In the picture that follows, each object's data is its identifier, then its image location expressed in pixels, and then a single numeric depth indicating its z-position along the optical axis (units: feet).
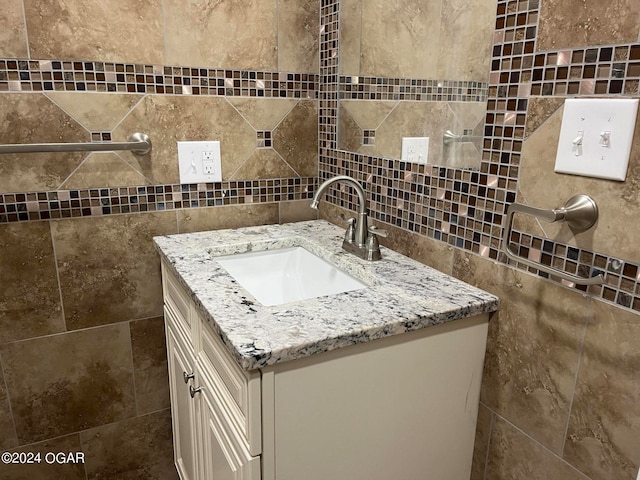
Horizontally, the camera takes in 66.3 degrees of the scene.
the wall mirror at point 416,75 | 3.45
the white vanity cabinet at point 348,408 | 2.76
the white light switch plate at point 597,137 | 2.45
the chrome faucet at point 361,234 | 4.02
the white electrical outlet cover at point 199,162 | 4.75
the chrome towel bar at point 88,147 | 4.00
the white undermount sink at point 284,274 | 4.25
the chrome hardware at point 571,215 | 2.60
